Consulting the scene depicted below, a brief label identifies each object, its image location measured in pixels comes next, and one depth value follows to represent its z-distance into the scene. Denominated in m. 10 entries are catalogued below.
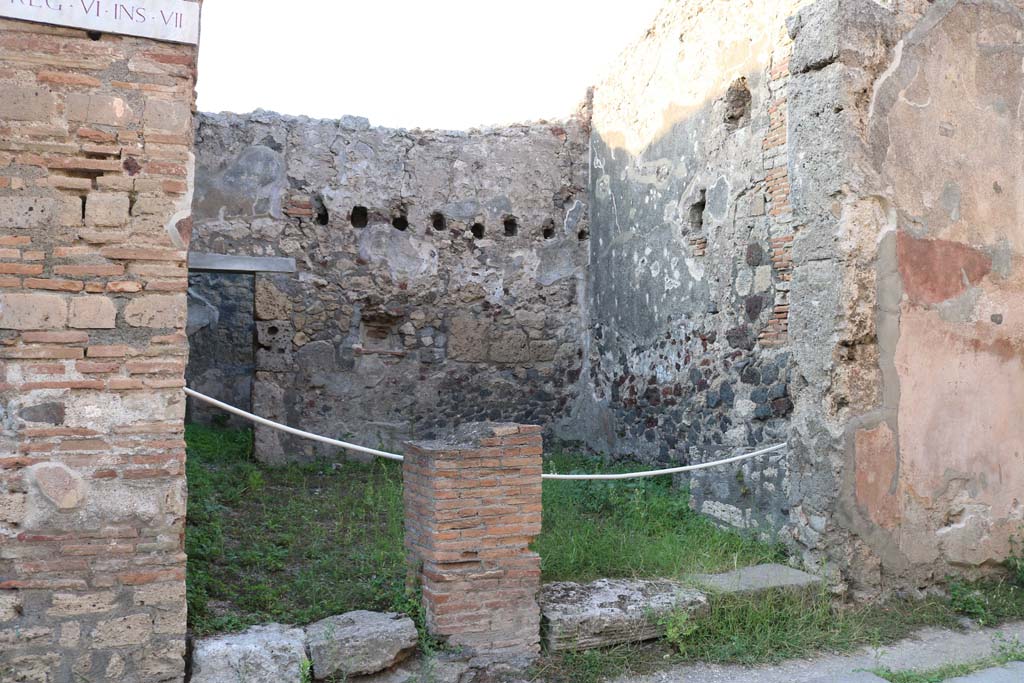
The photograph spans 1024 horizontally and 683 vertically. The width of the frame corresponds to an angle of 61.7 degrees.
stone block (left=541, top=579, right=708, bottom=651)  3.67
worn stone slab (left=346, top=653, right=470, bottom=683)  3.35
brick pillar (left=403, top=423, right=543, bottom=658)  3.55
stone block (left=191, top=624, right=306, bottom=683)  3.13
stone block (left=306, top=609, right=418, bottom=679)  3.27
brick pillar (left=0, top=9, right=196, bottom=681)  3.00
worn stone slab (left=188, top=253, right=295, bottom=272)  7.15
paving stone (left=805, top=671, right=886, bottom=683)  3.46
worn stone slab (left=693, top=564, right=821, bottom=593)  4.11
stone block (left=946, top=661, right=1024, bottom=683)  3.52
